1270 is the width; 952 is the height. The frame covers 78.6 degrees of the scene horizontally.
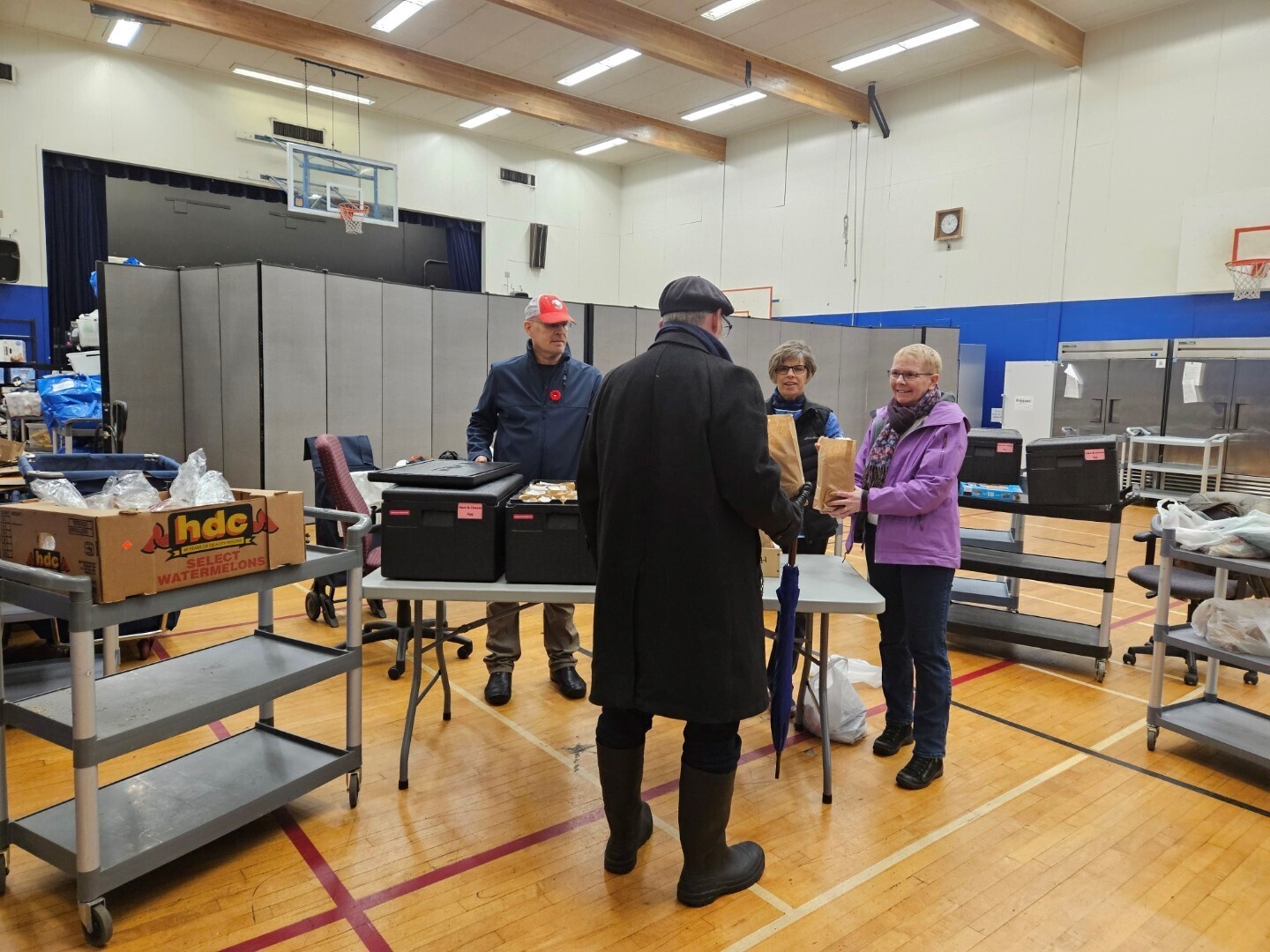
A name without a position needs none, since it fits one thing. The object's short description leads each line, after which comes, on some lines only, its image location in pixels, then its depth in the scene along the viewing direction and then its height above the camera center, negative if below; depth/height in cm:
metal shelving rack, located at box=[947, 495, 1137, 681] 361 -85
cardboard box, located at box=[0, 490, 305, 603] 167 -38
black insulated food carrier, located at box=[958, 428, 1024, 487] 390 -28
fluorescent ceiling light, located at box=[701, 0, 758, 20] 804 +404
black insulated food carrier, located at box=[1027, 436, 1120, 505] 352 -31
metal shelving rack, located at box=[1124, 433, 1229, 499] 759 -61
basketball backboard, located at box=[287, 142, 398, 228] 980 +260
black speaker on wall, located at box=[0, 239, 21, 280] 900 +132
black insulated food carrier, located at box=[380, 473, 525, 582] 230 -44
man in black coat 169 -31
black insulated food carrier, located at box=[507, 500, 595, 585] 230 -46
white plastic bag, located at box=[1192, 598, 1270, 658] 261 -74
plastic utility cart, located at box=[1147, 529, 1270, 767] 258 -113
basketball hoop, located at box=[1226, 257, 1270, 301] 749 +130
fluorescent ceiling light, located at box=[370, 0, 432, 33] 836 +408
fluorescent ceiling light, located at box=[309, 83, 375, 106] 1090 +412
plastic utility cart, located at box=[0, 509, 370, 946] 168 -82
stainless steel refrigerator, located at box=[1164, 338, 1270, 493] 747 +10
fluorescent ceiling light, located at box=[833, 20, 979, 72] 856 +410
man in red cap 315 -11
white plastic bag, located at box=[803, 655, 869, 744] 284 -116
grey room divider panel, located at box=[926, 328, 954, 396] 952 +66
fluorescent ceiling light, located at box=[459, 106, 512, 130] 1154 +410
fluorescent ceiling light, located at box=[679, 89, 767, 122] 1086 +414
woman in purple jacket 245 -41
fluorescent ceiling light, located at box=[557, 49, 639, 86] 952 +411
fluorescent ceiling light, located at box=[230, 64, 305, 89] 1027 +408
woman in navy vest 336 -6
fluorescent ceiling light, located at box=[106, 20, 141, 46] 897 +406
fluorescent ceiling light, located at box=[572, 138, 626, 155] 1289 +412
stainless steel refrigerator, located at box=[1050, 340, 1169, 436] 818 +20
